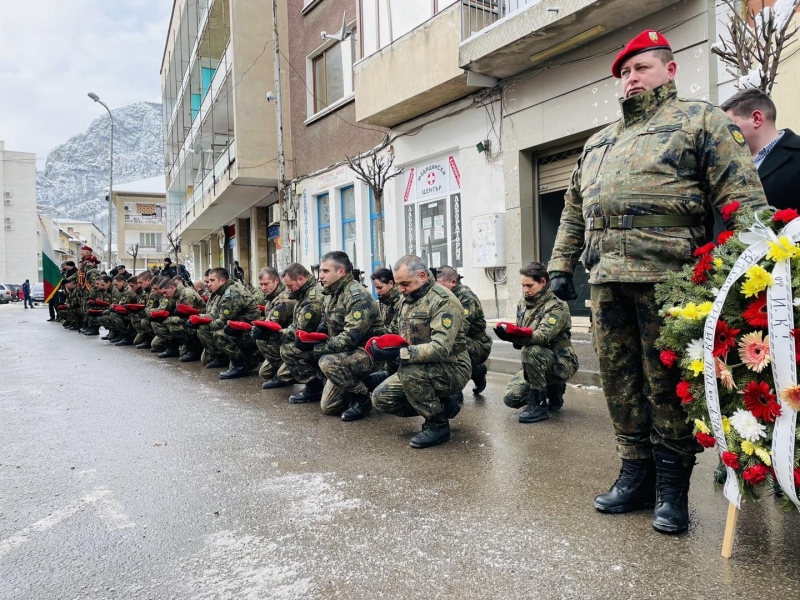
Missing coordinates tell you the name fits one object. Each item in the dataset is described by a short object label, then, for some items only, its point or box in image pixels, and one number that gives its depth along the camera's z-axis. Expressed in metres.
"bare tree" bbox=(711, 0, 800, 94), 5.48
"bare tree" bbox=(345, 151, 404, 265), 12.32
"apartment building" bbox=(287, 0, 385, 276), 15.53
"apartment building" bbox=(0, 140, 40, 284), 72.94
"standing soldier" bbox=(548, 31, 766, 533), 2.74
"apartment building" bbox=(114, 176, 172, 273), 61.41
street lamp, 33.62
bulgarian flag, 19.03
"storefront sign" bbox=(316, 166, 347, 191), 15.96
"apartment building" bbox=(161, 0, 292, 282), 18.09
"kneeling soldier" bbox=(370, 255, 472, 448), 4.43
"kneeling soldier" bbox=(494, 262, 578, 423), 5.19
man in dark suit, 3.00
